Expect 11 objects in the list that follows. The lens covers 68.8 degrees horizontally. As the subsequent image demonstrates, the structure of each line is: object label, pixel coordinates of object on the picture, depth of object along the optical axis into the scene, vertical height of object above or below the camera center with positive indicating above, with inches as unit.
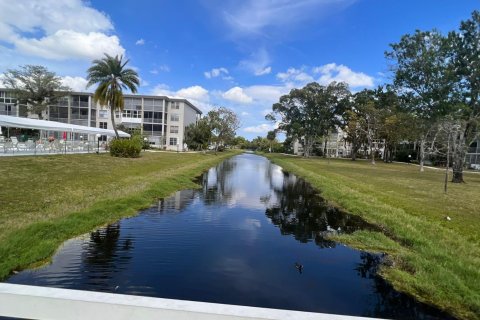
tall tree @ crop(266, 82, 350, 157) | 3021.7 +310.5
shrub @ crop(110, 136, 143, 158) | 1513.3 -57.6
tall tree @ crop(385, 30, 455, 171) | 1209.4 +265.9
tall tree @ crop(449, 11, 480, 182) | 1178.6 +244.1
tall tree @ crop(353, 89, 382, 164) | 2603.3 +254.3
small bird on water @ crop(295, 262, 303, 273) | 325.7 -118.4
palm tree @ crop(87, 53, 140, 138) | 1800.0 +283.7
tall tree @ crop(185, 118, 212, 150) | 2625.5 +31.6
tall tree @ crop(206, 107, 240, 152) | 3408.0 +167.7
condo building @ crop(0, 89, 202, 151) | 3075.8 +170.6
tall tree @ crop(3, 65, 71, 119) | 2704.2 +339.1
